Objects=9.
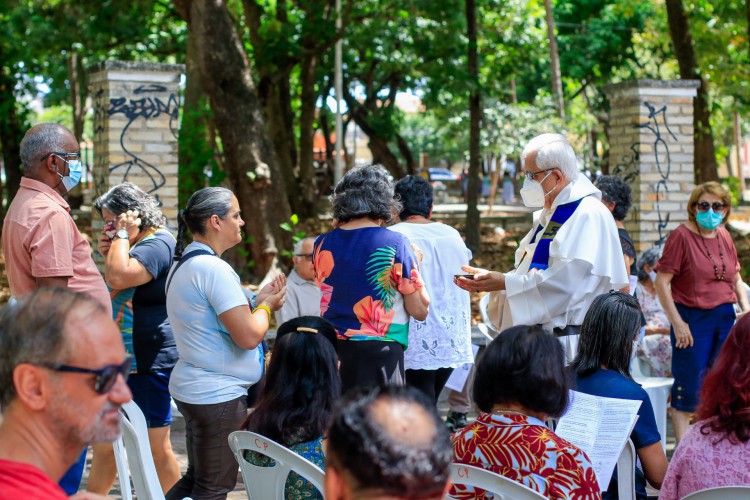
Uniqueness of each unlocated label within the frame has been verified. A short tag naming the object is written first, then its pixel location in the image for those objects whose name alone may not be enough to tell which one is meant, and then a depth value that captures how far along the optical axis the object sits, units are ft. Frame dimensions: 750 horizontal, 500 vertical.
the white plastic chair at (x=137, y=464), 11.30
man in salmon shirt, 13.44
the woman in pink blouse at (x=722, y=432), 9.50
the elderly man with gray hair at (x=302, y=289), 19.95
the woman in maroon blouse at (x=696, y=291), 19.86
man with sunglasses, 6.64
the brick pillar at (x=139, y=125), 28.30
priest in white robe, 15.08
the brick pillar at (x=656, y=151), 31.73
